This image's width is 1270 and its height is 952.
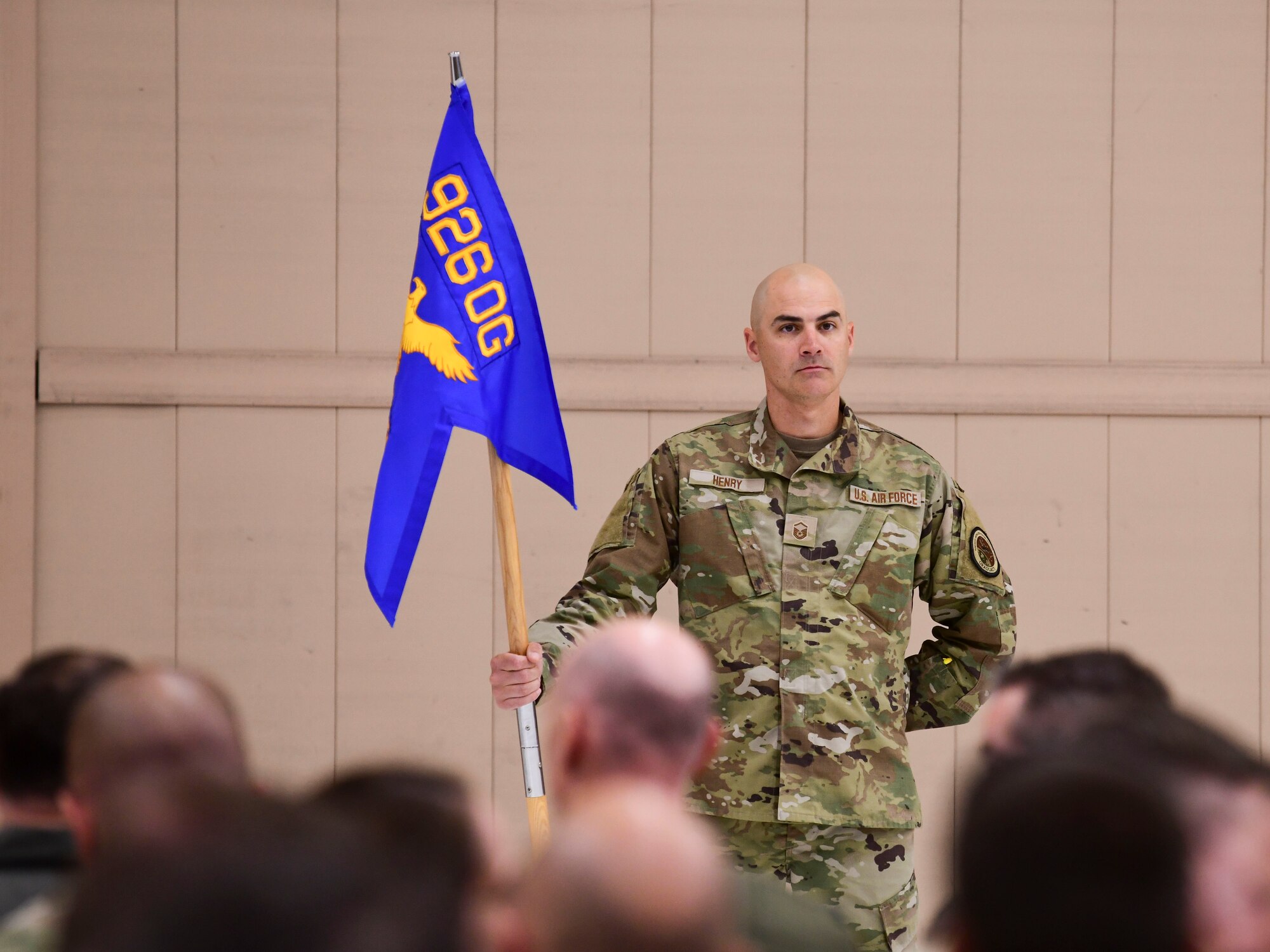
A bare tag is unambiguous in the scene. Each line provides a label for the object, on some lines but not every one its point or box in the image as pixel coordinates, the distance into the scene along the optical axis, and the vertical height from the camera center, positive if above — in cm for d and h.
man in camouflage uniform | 1161 -20
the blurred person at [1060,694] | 1075 -22
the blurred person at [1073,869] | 698 -22
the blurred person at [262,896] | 551 -19
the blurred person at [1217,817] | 843 -24
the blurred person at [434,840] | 633 -22
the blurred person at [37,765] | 1061 -28
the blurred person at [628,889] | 625 -21
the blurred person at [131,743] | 964 -22
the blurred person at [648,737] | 1036 -23
